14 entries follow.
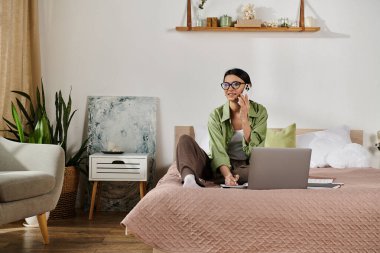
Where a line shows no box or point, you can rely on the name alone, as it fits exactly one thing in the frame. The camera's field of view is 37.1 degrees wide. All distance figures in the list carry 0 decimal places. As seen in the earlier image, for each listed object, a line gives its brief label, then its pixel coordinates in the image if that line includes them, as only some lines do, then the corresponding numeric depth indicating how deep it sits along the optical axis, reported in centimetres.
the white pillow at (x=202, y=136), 471
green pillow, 453
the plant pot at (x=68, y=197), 452
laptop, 266
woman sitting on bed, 319
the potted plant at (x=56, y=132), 430
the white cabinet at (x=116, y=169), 462
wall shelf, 495
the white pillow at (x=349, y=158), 445
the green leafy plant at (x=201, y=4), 499
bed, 246
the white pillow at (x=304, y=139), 471
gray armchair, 325
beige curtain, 450
